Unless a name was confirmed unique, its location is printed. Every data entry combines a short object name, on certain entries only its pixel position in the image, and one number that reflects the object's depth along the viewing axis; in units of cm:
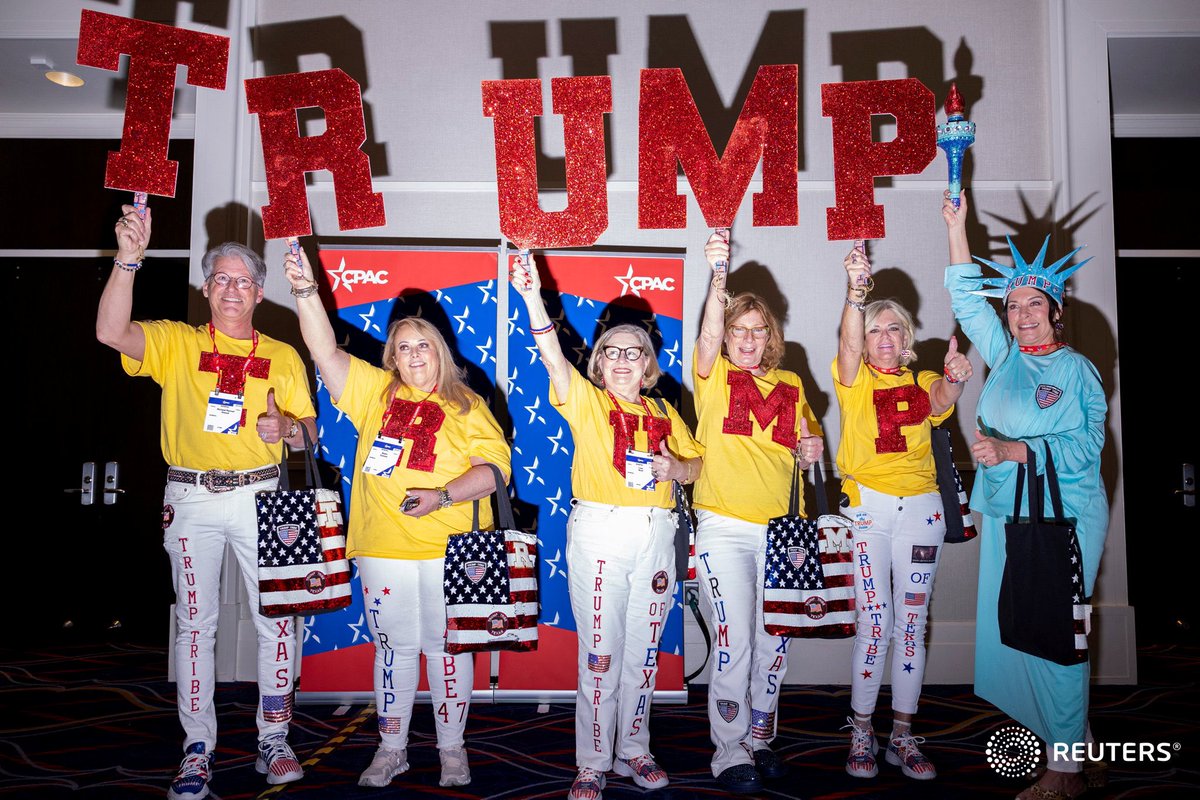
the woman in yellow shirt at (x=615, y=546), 272
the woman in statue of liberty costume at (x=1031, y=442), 270
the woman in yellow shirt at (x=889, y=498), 295
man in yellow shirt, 276
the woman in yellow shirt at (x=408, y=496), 277
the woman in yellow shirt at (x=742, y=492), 282
